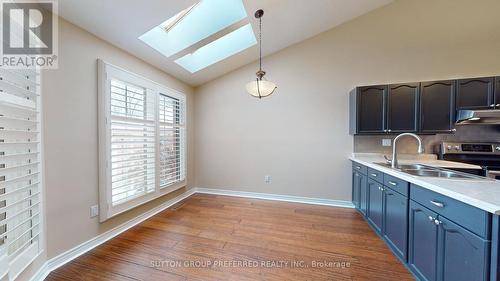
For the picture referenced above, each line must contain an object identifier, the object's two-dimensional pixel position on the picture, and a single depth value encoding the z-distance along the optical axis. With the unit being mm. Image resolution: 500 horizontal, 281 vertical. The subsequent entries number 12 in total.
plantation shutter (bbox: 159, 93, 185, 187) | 3104
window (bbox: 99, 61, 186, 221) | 2180
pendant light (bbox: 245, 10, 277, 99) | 2210
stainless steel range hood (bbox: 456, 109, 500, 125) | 2275
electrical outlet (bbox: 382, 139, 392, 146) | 3107
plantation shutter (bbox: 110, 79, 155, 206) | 2297
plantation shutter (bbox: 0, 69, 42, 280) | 1273
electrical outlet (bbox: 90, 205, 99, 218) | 2068
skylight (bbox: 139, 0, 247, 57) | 2438
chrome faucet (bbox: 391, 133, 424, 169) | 2195
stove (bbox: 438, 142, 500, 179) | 2662
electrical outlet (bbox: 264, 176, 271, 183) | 3712
